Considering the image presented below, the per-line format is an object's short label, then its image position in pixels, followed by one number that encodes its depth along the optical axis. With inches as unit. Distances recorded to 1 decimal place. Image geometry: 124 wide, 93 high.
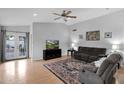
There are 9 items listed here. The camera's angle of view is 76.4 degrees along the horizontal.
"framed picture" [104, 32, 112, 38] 135.5
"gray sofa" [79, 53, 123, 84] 59.7
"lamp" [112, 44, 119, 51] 123.2
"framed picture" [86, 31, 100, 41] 154.3
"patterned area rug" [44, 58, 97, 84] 83.2
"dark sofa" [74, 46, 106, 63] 138.4
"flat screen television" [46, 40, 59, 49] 187.3
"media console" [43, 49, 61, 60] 177.4
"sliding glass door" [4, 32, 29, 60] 188.2
